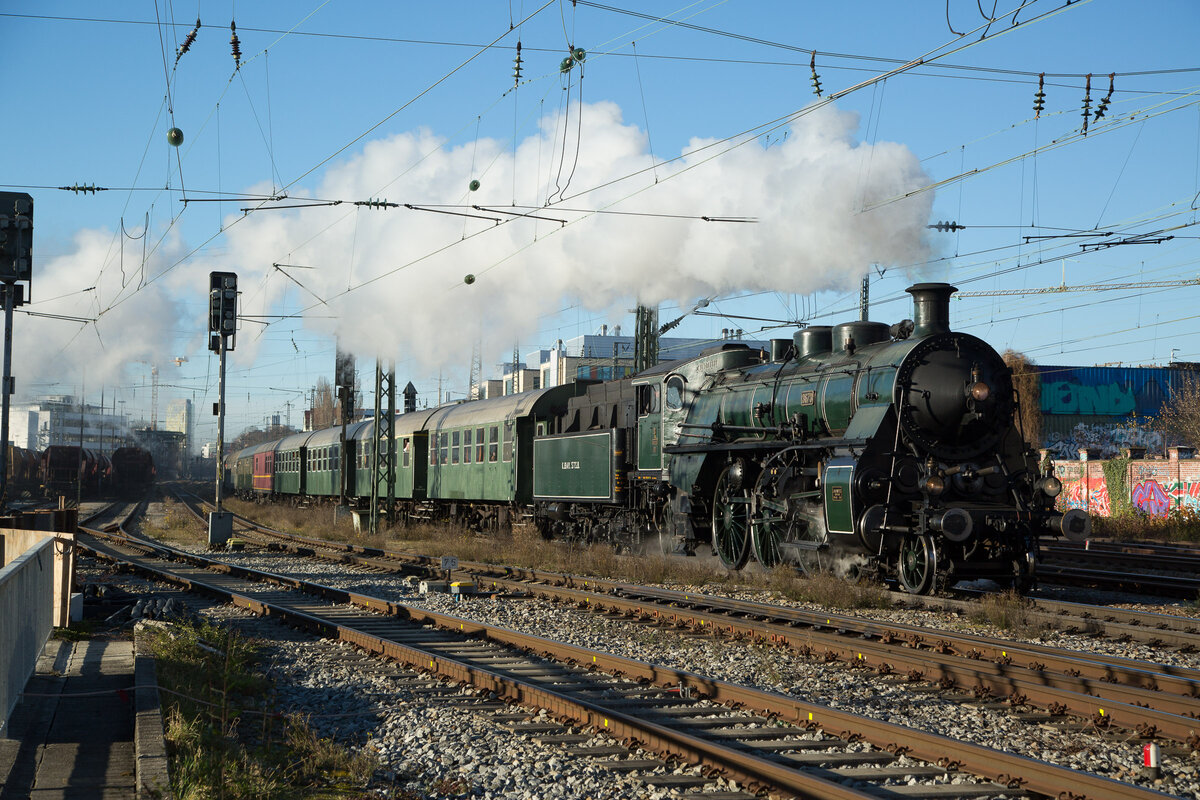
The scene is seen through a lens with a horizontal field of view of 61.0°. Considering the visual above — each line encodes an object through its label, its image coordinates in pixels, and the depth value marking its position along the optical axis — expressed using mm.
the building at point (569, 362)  82375
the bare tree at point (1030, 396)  51078
